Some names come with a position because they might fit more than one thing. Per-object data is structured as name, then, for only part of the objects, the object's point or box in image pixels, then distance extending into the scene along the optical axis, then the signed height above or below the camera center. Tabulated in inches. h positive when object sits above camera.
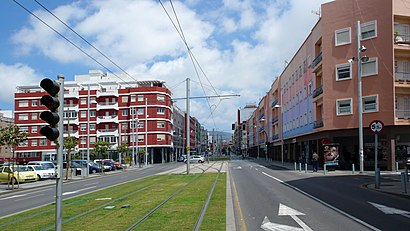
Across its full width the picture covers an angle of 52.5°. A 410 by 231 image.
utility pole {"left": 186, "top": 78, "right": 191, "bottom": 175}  1406.1 +116.3
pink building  1374.3 +201.1
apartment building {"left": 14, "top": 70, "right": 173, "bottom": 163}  3304.6 +151.7
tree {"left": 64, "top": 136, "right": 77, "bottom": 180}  1402.6 -27.3
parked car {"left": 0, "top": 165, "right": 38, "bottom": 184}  1327.5 -126.8
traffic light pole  289.6 -23.3
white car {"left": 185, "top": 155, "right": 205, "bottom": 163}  3142.2 -183.2
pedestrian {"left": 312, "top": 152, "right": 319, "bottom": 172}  1389.0 -89.4
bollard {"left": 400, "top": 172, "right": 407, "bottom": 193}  636.7 -74.2
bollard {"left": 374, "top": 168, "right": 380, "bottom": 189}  741.3 -76.2
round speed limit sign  785.9 +17.8
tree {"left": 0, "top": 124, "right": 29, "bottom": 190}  1054.4 -2.4
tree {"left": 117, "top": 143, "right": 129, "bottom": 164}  2428.2 -75.4
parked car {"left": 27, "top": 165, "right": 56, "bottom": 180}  1422.7 -127.2
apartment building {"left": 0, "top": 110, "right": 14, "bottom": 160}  3583.4 -131.1
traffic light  279.5 +17.8
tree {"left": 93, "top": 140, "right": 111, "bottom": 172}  2028.8 -57.8
